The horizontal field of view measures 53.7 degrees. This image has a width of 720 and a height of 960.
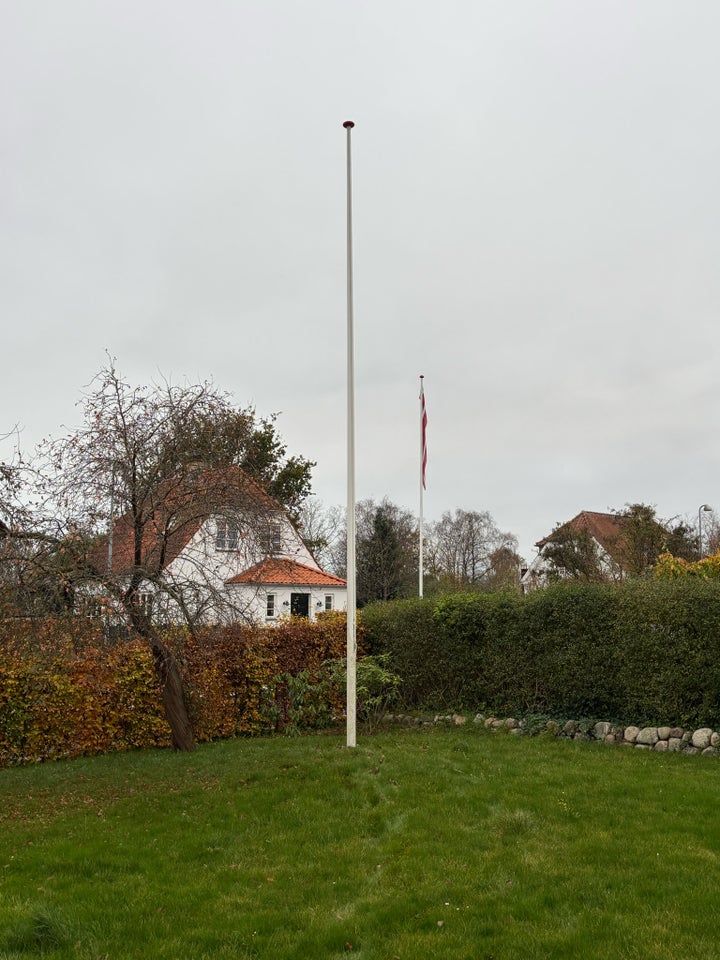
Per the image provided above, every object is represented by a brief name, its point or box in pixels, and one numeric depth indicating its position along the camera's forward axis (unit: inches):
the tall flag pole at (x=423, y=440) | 731.4
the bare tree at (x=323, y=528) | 1562.9
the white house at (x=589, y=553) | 940.6
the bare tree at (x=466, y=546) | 1941.4
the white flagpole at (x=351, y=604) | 422.6
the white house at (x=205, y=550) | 378.9
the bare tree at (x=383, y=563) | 1438.2
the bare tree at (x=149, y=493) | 343.9
